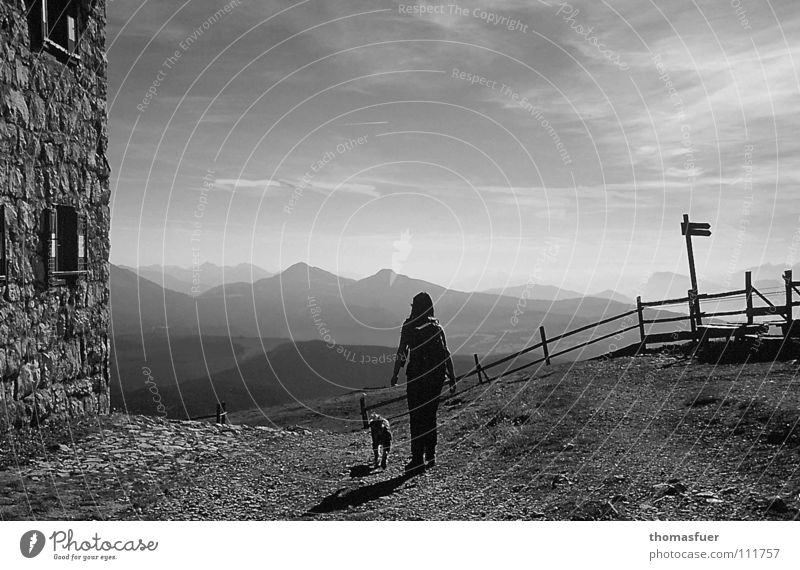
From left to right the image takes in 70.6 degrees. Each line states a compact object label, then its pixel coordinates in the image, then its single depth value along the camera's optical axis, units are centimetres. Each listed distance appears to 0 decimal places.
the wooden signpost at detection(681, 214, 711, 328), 2056
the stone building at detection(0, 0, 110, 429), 1023
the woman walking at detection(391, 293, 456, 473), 948
